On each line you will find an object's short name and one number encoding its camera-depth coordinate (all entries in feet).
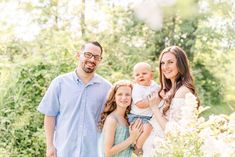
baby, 9.62
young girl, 9.77
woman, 8.71
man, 9.92
